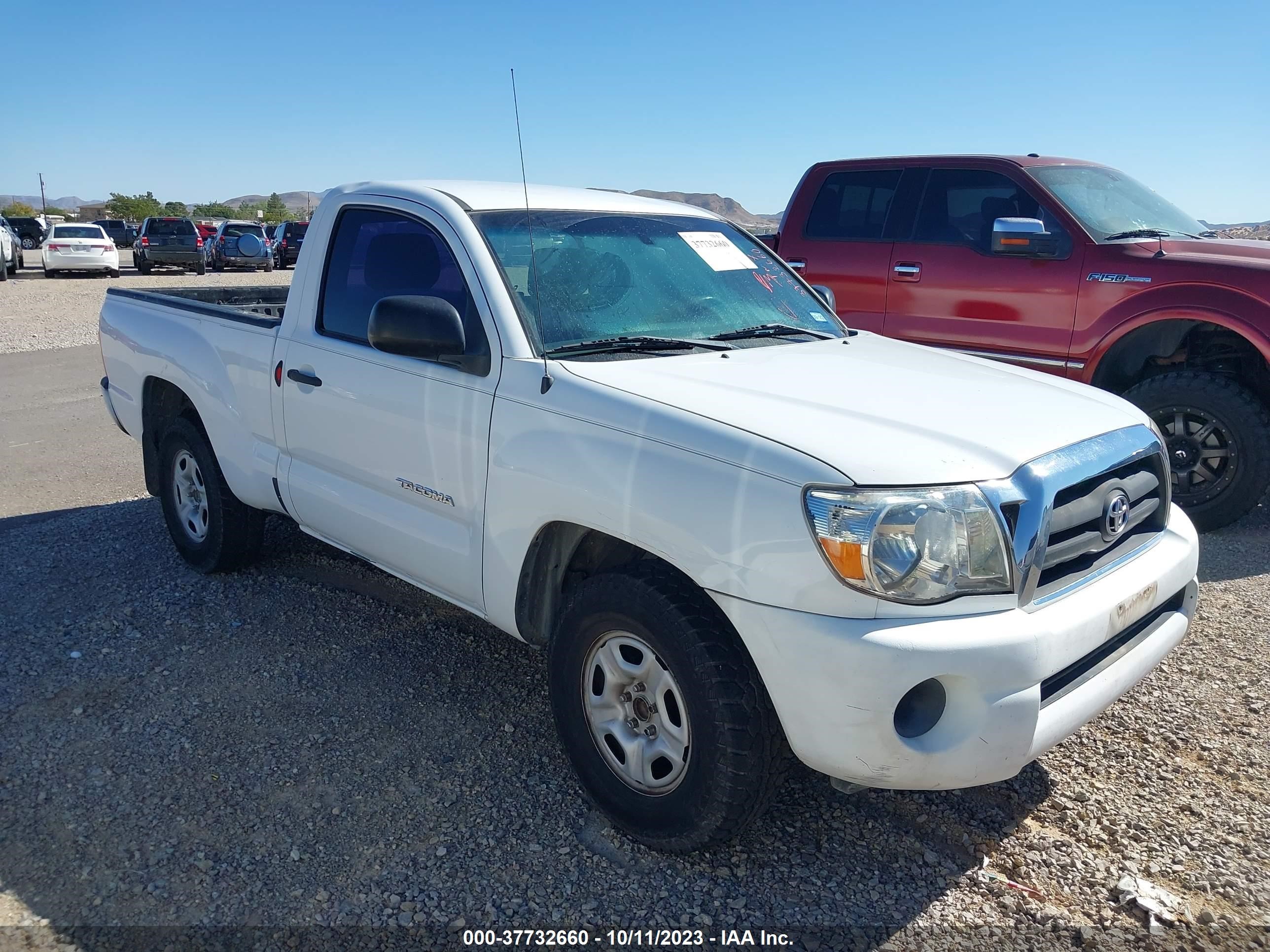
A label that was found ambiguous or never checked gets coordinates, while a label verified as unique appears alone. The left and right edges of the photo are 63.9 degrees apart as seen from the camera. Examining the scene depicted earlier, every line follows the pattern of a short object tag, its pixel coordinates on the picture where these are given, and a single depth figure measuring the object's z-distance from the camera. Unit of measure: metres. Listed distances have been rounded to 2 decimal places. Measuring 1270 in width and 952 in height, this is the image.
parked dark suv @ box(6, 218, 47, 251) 43.66
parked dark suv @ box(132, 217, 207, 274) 27.72
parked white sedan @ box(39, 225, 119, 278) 25.55
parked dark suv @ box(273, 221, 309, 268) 31.52
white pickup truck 2.47
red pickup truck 5.73
